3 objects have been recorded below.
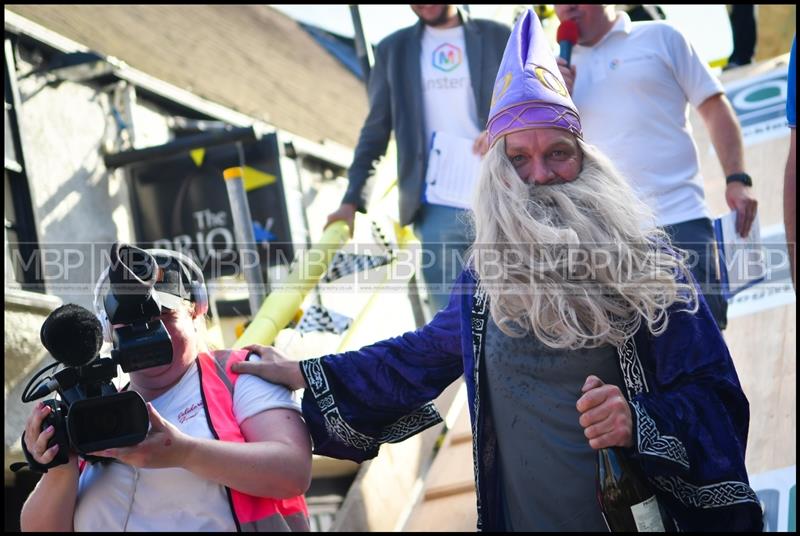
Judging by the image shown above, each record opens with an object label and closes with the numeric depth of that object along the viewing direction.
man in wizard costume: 2.52
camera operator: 2.52
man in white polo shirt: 4.07
